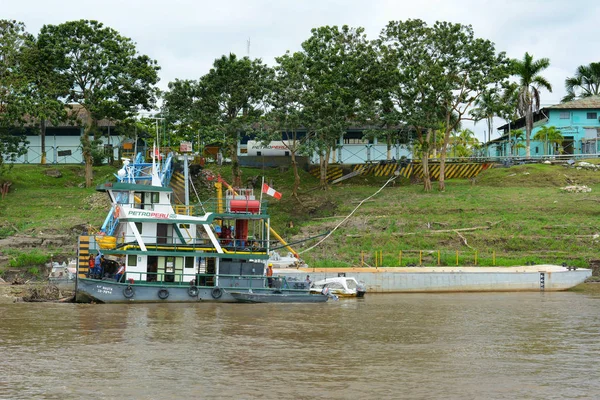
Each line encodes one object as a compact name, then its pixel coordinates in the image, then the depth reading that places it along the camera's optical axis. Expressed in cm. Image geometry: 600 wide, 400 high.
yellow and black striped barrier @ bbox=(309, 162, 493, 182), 7281
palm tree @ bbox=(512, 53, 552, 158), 8019
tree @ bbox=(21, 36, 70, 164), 6306
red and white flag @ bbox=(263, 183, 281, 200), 4303
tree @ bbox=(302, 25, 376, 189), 6306
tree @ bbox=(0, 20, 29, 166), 6106
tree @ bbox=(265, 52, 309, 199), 6266
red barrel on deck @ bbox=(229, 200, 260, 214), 4197
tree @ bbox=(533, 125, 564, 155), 7886
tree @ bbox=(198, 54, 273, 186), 6209
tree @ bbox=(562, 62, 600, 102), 9450
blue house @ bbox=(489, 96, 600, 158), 8181
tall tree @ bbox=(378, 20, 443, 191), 6262
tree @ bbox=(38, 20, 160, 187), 6444
